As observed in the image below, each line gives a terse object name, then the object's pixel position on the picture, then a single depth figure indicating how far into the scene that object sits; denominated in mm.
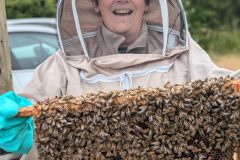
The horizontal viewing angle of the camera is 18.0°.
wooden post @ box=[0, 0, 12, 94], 4058
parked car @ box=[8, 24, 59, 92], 9653
